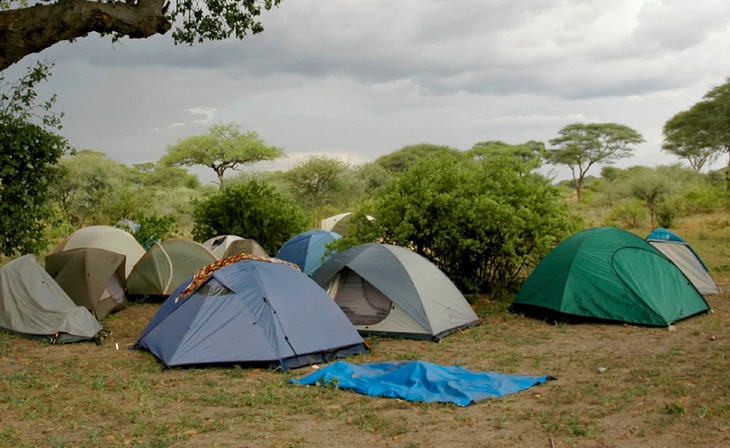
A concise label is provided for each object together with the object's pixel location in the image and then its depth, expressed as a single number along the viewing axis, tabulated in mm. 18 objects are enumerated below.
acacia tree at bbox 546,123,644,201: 39875
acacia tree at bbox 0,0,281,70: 7402
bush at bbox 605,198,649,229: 24219
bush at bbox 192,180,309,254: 18203
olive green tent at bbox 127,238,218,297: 13227
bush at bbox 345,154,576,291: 11820
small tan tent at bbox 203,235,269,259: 15441
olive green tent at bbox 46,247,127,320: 11461
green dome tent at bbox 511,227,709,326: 9766
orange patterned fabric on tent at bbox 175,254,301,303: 8508
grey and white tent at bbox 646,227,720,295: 12156
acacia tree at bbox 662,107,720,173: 32219
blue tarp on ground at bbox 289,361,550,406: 6227
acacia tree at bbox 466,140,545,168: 39619
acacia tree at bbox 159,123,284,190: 40375
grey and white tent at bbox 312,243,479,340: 9336
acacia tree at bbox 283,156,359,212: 38344
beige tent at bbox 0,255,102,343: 9668
